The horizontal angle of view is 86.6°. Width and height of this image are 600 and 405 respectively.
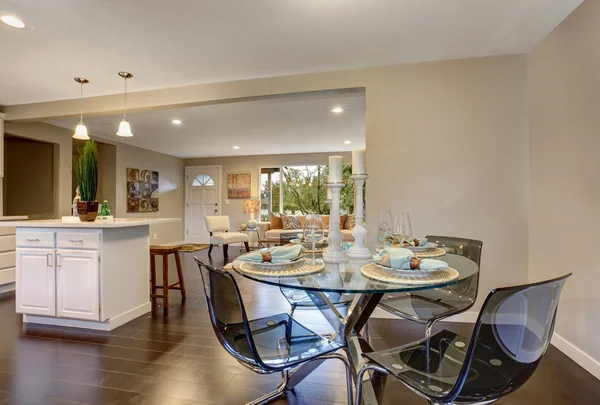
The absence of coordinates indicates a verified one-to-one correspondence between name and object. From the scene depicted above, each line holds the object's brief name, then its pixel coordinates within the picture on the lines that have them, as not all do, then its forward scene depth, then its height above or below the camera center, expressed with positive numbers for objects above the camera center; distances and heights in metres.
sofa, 6.46 -0.60
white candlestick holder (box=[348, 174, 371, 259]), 1.68 -0.12
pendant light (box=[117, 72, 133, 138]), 3.17 +0.79
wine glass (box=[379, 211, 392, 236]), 1.87 -0.11
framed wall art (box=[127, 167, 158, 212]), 6.94 +0.30
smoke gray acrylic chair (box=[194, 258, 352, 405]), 1.24 -0.61
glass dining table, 1.15 -0.31
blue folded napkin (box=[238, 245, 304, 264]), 1.50 -0.25
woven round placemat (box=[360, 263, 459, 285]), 1.20 -0.29
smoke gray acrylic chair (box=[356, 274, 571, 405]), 0.95 -0.50
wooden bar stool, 3.21 -0.69
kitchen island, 2.61 -0.59
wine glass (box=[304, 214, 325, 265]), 1.68 -0.14
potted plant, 2.82 +0.21
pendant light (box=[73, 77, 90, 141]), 3.28 +0.78
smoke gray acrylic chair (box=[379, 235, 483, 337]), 1.74 -0.58
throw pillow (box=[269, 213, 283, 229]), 7.37 -0.43
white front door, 8.59 +0.15
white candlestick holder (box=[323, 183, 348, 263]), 1.61 -0.16
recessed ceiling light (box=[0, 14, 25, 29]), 2.19 +1.29
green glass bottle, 3.22 -0.08
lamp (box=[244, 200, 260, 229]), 7.80 -0.09
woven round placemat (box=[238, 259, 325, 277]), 1.32 -0.29
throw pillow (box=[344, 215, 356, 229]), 6.91 -0.41
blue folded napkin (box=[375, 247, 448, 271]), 1.30 -0.25
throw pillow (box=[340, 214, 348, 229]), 7.00 -0.37
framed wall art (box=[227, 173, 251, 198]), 8.38 +0.48
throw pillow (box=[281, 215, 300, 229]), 7.20 -0.42
